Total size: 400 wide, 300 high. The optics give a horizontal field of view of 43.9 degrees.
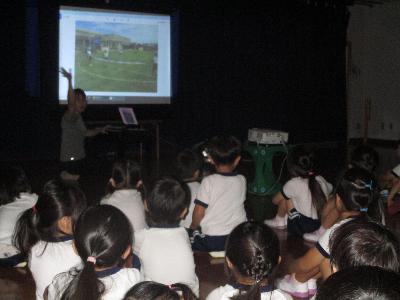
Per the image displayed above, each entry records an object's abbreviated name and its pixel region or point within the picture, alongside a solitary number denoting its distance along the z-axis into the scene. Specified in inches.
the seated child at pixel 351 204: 82.2
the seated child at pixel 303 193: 126.5
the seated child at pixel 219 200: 109.0
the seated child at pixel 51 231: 71.2
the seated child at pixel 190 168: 113.9
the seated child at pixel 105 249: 56.5
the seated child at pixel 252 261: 56.9
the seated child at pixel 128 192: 99.3
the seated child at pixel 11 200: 97.7
